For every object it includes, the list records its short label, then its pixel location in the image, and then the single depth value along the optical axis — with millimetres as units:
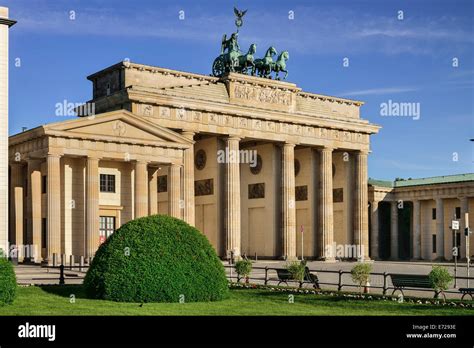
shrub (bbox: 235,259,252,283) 36562
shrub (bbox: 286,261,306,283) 33053
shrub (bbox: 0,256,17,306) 24094
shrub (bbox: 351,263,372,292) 30281
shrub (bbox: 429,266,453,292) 27391
